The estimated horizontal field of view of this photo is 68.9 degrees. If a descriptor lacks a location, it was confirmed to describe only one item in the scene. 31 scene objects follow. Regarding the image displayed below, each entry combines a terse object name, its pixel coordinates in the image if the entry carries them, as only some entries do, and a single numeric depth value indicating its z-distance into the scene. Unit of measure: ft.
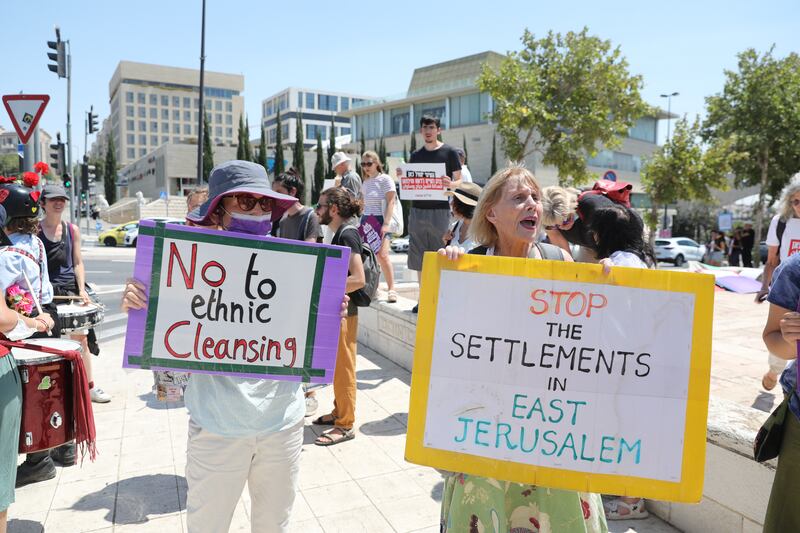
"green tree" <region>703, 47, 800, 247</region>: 81.76
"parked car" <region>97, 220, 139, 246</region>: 100.63
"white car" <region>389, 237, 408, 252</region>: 104.42
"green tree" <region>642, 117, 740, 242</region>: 74.33
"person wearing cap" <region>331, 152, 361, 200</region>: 22.67
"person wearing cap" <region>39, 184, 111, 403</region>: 16.33
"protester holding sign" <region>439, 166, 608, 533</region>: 6.70
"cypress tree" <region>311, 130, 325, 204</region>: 198.29
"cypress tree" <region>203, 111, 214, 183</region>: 192.65
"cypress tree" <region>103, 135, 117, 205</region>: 270.05
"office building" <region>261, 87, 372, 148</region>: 405.80
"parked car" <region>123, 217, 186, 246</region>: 100.22
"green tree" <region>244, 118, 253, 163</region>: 201.36
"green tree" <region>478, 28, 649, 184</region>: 72.49
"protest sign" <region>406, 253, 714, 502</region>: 6.63
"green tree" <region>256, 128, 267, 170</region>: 194.18
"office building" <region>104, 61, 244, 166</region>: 428.56
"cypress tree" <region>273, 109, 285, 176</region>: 180.77
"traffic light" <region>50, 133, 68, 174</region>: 62.12
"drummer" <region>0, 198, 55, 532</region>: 8.47
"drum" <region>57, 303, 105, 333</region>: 15.30
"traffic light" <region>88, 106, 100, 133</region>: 100.32
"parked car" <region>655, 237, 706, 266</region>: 95.76
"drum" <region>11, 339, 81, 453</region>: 10.42
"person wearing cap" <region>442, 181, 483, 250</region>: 15.55
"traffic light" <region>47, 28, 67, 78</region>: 49.73
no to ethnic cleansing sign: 7.47
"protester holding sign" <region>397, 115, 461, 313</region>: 21.88
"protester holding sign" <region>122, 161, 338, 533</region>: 7.48
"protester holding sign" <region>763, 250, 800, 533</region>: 6.68
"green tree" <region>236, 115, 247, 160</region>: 200.64
